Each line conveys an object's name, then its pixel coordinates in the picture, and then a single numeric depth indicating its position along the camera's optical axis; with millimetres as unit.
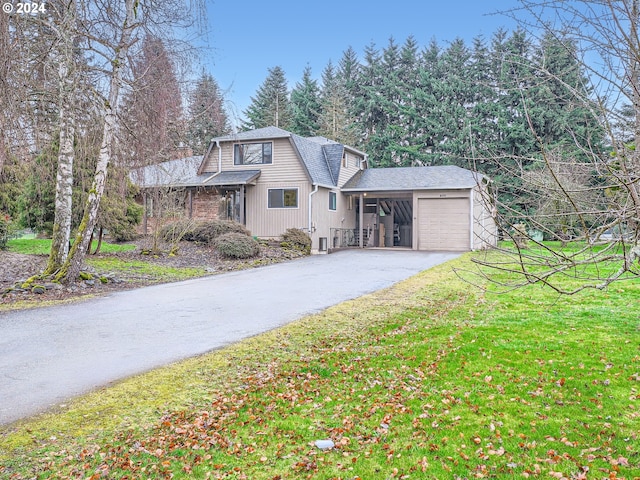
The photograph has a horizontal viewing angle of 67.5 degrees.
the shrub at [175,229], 17781
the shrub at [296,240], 20484
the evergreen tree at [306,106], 43750
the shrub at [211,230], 18516
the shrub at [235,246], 16703
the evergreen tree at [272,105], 45094
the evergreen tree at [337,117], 40031
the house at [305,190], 22328
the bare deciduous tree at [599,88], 2758
